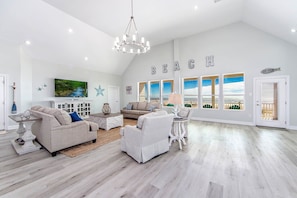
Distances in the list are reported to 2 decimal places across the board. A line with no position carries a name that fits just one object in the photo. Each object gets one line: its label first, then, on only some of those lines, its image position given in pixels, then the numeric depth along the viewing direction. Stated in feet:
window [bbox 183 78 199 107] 22.21
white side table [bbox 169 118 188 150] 10.71
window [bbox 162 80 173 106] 25.14
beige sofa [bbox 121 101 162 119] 21.61
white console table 19.69
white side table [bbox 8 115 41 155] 9.29
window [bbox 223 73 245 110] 18.62
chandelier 12.09
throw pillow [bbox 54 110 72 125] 9.50
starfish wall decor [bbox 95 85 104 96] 26.35
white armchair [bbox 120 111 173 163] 7.87
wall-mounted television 20.26
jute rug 9.44
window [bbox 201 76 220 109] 20.43
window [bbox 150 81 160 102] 26.77
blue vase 15.81
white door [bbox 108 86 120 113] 28.82
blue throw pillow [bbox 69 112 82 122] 10.89
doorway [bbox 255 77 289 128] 15.79
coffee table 15.39
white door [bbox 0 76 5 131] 15.53
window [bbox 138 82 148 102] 28.48
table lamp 11.75
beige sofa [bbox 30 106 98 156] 8.95
